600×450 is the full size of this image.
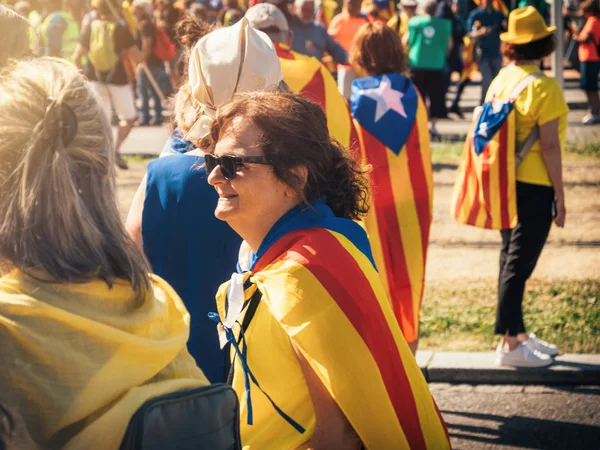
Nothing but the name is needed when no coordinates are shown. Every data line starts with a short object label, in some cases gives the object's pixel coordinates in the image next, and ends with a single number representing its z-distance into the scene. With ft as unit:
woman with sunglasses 7.58
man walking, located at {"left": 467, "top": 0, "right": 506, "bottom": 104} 48.78
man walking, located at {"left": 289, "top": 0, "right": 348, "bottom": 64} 35.09
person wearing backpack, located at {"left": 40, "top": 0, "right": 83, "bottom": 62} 44.68
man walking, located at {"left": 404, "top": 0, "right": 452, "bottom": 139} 45.32
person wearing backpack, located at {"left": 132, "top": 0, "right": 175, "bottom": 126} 47.85
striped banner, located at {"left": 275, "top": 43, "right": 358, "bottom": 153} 15.11
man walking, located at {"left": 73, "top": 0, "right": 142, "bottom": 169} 38.58
